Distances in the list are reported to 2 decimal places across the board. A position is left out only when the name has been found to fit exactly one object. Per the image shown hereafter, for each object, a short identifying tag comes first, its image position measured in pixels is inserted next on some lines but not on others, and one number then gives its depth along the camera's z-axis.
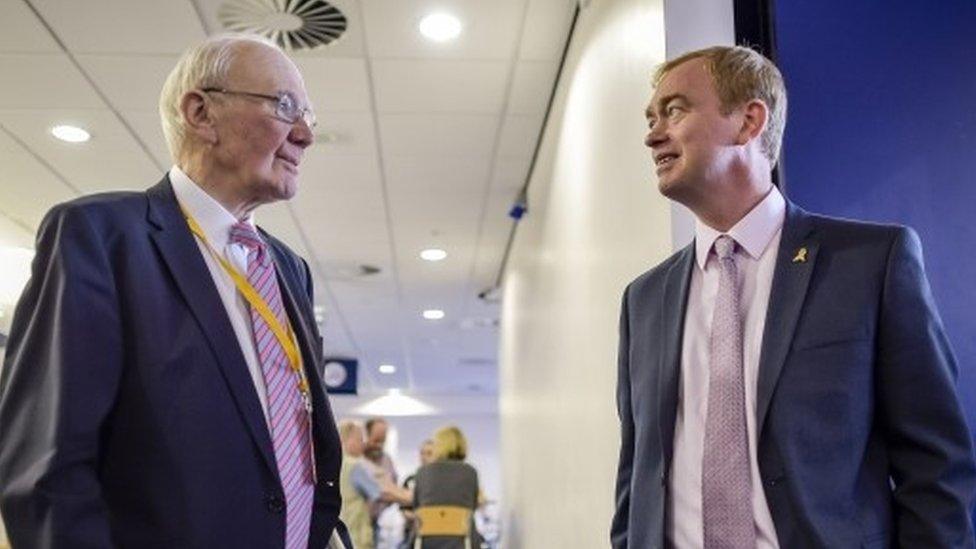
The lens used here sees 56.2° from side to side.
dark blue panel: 2.06
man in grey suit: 1.38
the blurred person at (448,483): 6.29
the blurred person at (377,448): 7.66
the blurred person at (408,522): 7.00
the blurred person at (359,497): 6.11
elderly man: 1.23
